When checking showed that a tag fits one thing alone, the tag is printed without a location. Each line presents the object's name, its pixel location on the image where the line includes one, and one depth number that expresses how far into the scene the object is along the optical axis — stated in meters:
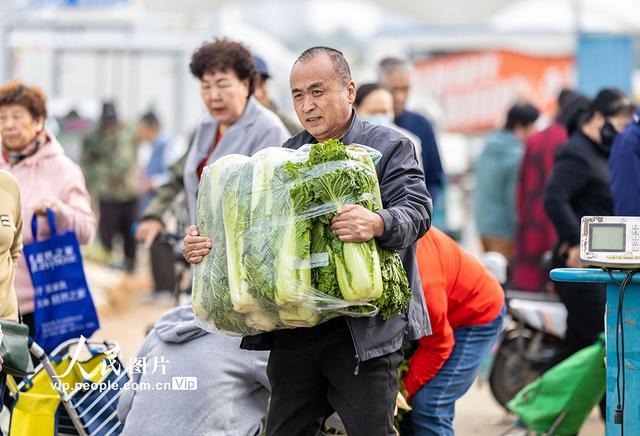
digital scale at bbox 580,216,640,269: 8.22
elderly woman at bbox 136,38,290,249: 10.81
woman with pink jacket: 11.22
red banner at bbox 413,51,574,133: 41.72
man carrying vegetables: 7.63
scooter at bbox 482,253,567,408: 13.56
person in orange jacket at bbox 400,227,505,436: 8.89
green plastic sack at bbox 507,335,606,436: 11.10
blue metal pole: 8.36
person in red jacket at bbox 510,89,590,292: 16.93
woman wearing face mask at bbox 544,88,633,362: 12.41
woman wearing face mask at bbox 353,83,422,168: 13.29
